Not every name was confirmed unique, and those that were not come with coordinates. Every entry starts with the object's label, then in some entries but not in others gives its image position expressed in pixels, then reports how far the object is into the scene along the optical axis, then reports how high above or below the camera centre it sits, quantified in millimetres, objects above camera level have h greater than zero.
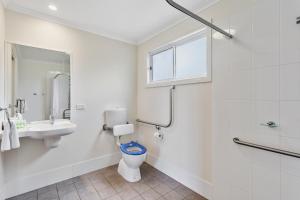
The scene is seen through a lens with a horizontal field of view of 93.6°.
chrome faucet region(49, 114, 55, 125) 2008 -275
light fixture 1746 +1168
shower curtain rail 906 +629
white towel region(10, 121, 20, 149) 1438 -372
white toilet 2020 -770
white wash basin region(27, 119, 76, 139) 1594 -349
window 1812 +585
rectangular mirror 1768 +239
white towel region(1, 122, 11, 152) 1388 -378
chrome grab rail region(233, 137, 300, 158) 1014 -389
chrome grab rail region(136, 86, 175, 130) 2096 -115
